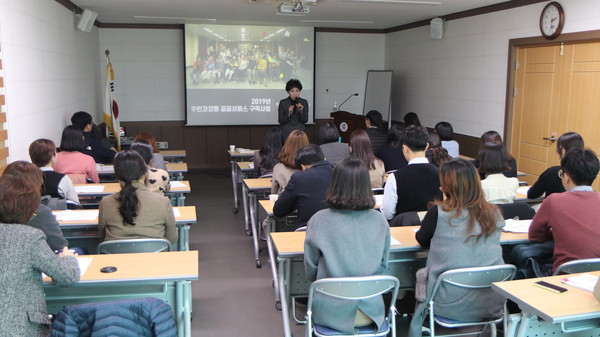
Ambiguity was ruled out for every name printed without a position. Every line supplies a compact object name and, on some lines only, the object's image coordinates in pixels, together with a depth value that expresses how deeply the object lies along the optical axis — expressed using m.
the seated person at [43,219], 2.71
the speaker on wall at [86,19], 7.18
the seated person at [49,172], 3.85
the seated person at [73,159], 4.83
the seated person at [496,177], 3.74
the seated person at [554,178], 4.02
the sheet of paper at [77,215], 3.51
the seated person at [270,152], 5.62
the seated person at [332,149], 5.17
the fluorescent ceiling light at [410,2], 6.66
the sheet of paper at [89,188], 4.36
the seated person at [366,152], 4.68
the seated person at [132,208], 3.04
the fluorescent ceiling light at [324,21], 9.07
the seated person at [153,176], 4.10
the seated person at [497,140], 5.09
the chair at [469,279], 2.58
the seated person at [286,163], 4.48
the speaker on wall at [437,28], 8.09
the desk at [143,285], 2.51
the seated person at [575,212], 2.72
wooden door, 5.50
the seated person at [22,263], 2.12
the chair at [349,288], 2.40
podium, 9.12
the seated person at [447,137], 6.03
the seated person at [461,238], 2.60
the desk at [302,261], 2.98
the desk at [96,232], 3.59
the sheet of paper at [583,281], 2.39
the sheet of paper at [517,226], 3.21
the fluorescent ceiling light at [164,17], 8.46
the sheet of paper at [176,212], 3.64
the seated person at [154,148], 5.04
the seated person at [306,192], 3.59
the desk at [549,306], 2.15
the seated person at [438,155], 4.65
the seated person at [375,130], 7.01
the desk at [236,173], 6.63
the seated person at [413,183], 3.48
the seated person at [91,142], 6.12
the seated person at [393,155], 5.45
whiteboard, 9.53
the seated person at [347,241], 2.52
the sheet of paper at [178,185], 4.66
